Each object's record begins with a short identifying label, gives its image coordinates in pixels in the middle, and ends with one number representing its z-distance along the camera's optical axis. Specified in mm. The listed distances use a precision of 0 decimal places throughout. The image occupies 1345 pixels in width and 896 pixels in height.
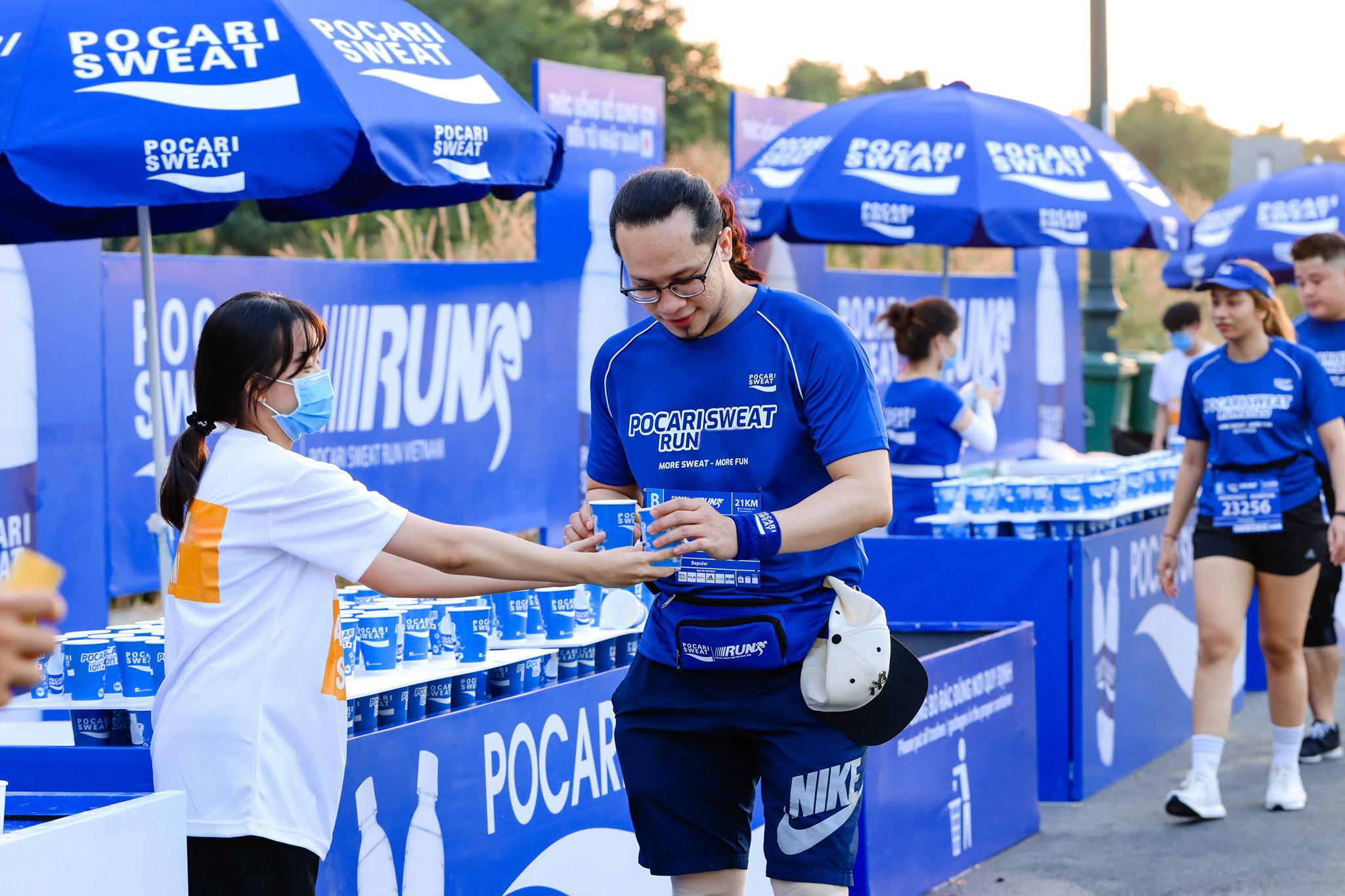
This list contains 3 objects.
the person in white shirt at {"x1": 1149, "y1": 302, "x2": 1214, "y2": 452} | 12992
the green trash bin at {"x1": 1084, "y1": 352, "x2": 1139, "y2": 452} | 18016
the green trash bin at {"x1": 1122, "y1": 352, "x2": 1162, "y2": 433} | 20047
